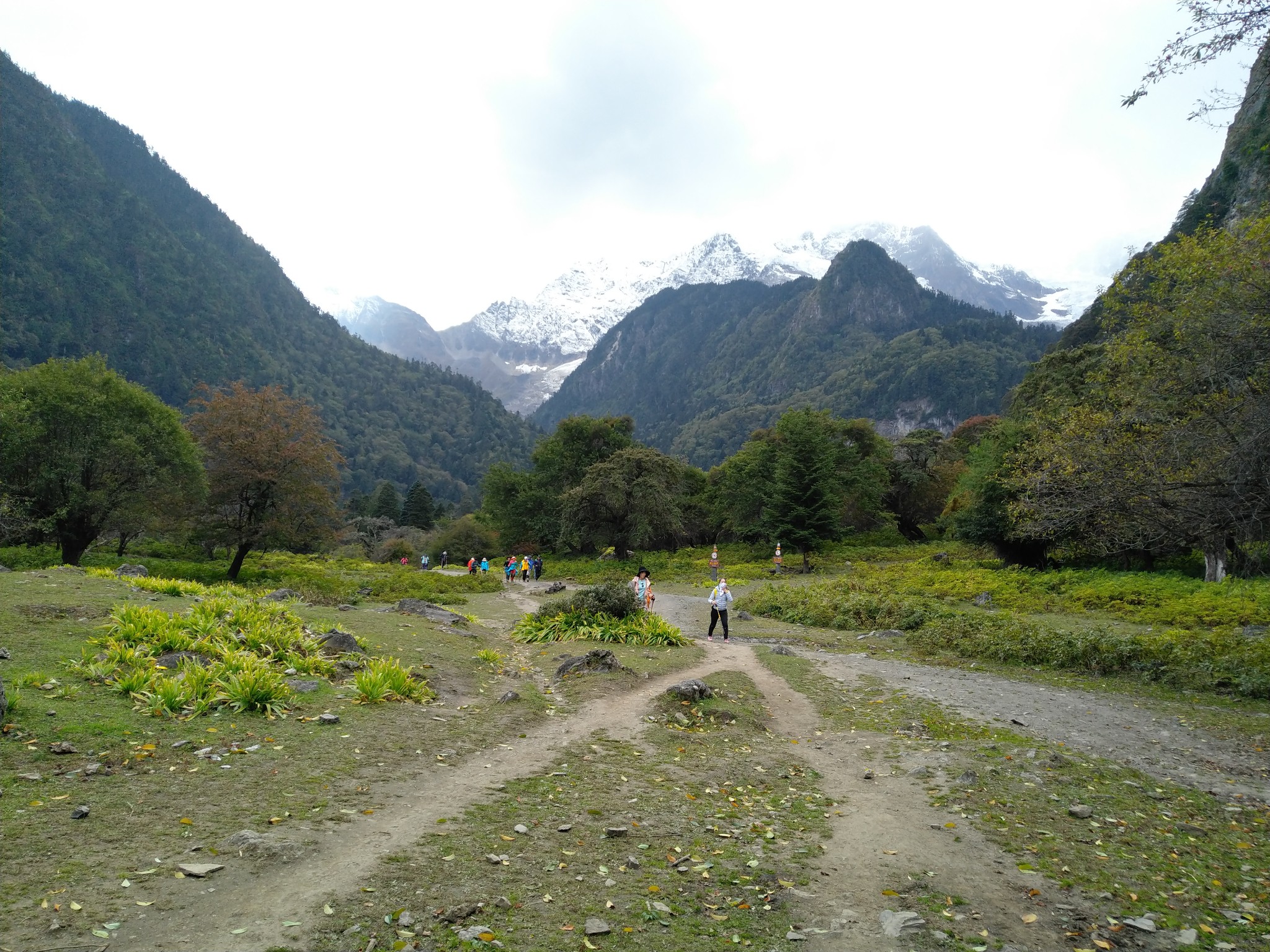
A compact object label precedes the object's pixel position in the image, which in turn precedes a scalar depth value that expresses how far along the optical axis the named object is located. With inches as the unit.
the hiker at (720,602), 738.2
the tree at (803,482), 1584.6
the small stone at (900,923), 185.2
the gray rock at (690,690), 435.8
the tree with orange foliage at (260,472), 1123.3
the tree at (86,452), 925.8
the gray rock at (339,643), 476.4
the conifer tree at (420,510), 3941.9
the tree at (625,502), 1754.4
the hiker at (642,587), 825.5
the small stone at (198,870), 182.4
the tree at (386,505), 4178.2
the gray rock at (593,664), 512.4
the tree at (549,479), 2121.1
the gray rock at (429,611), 745.0
